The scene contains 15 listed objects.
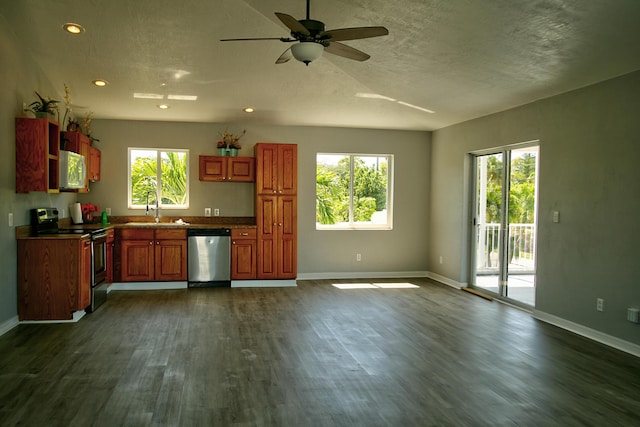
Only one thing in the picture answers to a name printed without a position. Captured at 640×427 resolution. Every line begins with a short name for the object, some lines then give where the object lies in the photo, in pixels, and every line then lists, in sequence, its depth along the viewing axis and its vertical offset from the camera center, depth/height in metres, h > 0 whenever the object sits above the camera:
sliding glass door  5.64 -0.21
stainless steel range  5.16 -0.42
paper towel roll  6.46 -0.12
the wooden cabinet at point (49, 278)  4.79 -0.79
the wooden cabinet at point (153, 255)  6.62 -0.74
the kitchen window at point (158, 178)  7.21 +0.43
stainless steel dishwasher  6.80 -0.78
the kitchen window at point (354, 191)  7.79 +0.26
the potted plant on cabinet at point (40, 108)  4.93 +1.07
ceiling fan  3.03 +1.18
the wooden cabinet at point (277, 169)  6.96 +0.57
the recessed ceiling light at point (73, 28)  4.47 +1.76
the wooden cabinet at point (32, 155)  4.80 +0.52
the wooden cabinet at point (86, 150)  5.83 +0.74
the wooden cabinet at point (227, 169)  7.14 +0.58
